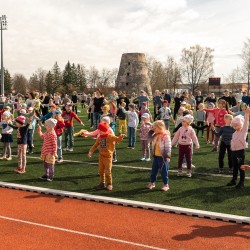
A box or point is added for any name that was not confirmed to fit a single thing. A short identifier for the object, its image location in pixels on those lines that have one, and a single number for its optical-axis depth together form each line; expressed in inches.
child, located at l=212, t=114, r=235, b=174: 406.9
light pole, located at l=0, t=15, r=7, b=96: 1846.7
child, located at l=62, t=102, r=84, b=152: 534.6
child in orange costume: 353.4
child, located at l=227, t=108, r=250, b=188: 352.8
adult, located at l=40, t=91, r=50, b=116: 881.2
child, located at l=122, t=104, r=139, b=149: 572.4
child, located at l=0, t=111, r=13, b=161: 471.5
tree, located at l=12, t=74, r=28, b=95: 4537.4
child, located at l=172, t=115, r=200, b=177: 398.9
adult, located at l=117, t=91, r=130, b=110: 825.9
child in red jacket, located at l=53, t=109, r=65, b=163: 468.1
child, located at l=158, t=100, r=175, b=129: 647.8
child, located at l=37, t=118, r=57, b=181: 385.9
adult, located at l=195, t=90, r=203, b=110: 930.5
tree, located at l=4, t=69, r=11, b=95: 3983.8
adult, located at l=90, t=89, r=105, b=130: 680.4
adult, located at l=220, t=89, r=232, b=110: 763.1
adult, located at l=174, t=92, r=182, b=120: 908.6
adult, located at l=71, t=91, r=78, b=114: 1073.1
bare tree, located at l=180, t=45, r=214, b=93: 3548.2
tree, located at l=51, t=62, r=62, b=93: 4060.0
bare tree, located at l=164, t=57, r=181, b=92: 3631.9
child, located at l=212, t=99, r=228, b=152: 548.4
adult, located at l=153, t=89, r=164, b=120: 833.5
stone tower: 2974.9
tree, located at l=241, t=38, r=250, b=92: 2062.0
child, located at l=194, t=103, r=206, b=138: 669.9
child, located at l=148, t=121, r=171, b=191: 346.6
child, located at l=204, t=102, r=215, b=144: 618.8
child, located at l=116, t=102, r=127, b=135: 647.8
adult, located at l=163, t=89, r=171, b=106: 936.1
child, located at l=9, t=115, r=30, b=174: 421.7
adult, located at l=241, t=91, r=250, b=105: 868.6
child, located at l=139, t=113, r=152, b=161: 488.4
